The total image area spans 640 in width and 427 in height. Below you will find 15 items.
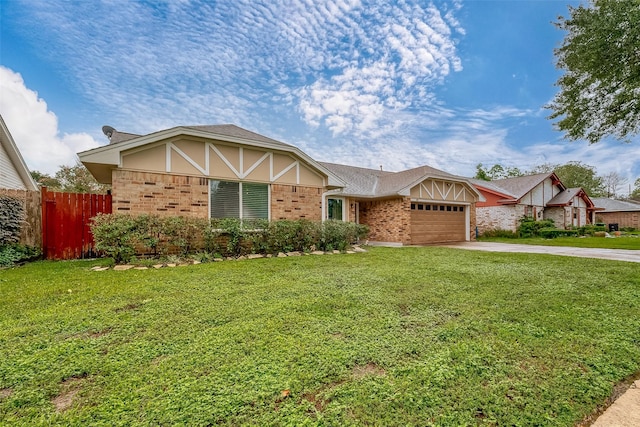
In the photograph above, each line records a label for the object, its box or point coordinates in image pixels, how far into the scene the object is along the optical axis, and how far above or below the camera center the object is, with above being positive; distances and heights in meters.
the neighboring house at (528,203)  21.02 +1.00
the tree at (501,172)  41.25 +6.54
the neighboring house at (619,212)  30.47 +0.18
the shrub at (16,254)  6.94 -0.81
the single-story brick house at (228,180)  7.79 +1.33
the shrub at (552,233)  18.99 -1.23
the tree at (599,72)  8.65 +4.99
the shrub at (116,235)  6.56 -0.32
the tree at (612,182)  46.53 +5.34
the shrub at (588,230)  20.80 -1.17
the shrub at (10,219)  7.07 +0.10
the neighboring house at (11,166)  10.12 +2.32
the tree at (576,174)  41.84 +6.10
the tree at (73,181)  21.00 +3.18
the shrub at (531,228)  19.92 -0.91
